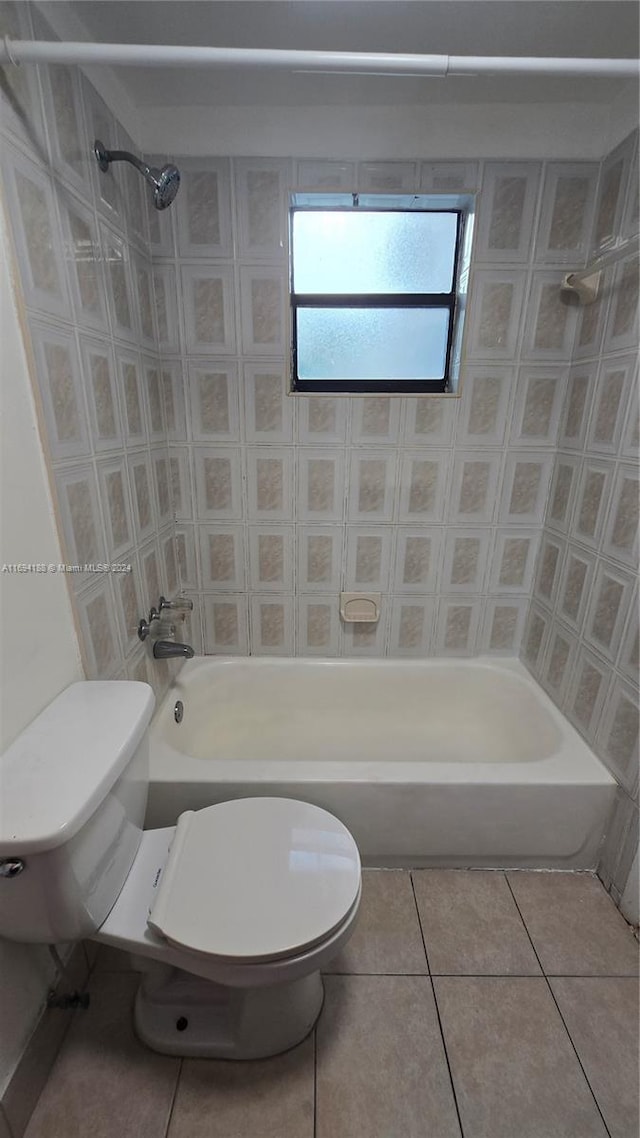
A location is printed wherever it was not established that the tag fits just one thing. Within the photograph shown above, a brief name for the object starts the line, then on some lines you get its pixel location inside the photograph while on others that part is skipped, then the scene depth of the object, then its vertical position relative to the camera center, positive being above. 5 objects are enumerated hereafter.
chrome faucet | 1.44 -0.71
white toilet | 0.72 -0.87
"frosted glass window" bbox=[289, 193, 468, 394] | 1.51 +0.40
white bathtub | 1.24 -1.04
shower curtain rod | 0.74 +0.55
